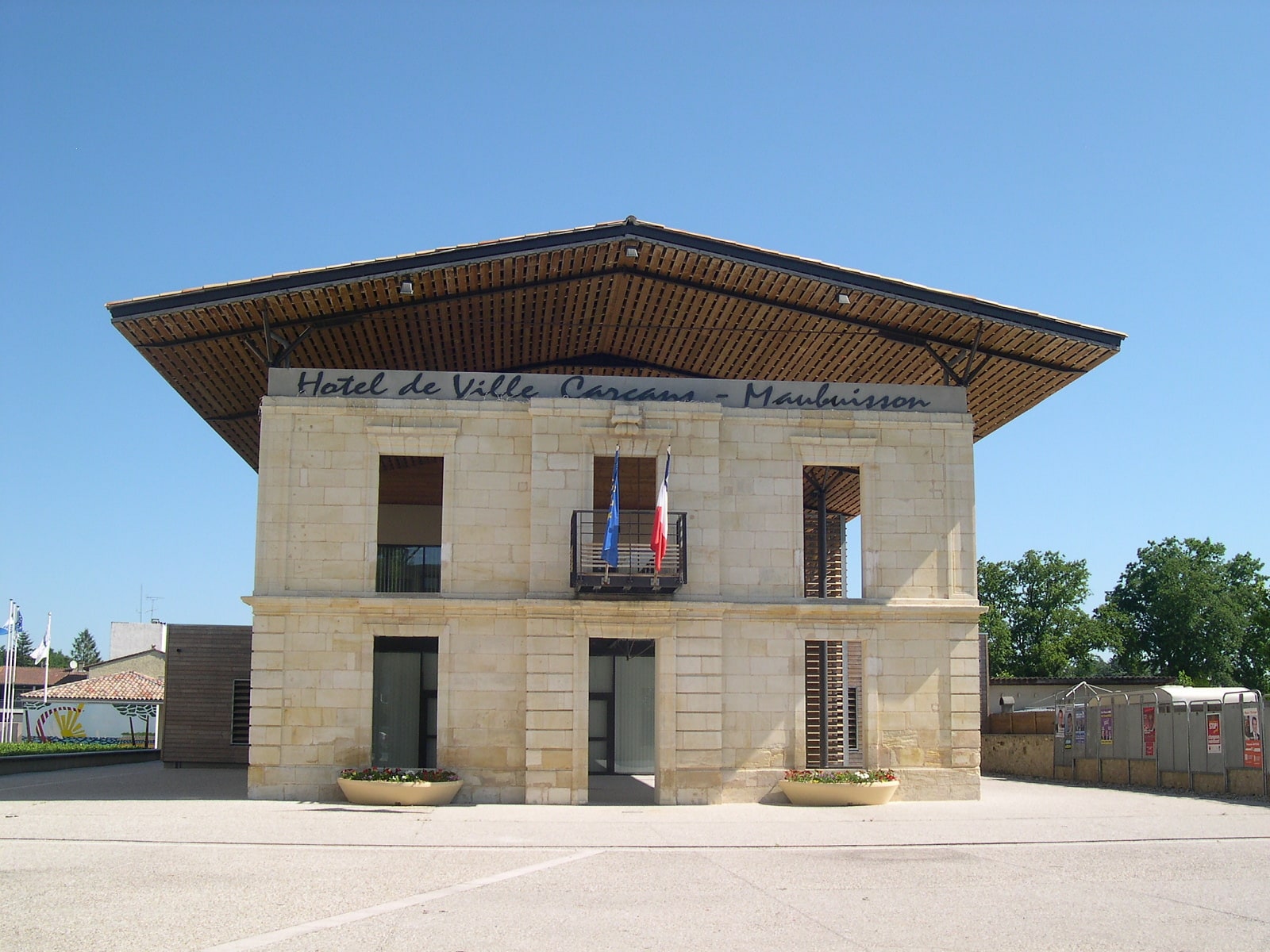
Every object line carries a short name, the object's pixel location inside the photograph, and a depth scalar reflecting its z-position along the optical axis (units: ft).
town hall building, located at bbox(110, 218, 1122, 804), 82.58
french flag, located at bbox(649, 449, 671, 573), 80.64
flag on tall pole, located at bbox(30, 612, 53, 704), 212.23
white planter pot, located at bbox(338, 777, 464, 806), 79.05
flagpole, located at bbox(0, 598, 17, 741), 197.47
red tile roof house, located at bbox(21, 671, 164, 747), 206.08
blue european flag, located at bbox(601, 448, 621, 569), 81.15
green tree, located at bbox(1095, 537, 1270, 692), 254.88
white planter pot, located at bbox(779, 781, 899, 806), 81.71
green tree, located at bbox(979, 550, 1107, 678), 280.92
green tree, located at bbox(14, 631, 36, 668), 534.37
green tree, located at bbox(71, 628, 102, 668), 633.61
